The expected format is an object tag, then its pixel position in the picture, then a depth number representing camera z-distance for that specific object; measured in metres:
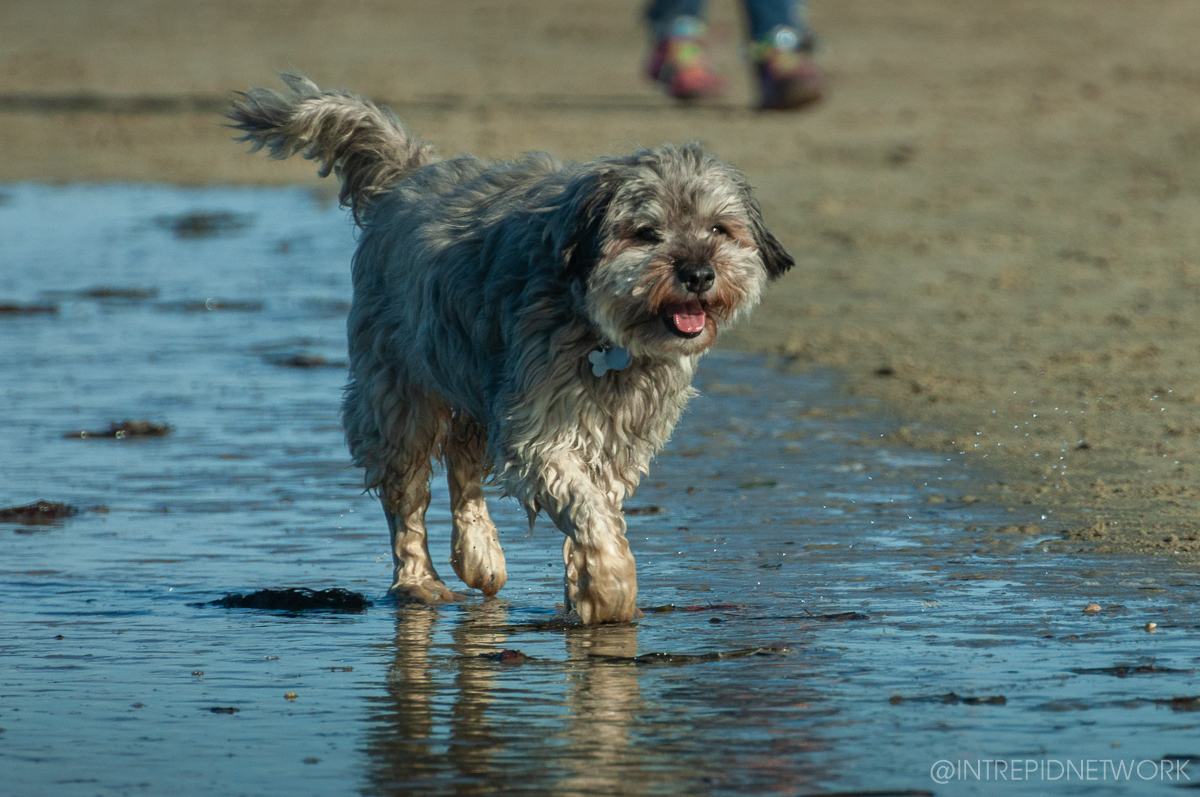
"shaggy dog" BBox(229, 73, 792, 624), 11.45
